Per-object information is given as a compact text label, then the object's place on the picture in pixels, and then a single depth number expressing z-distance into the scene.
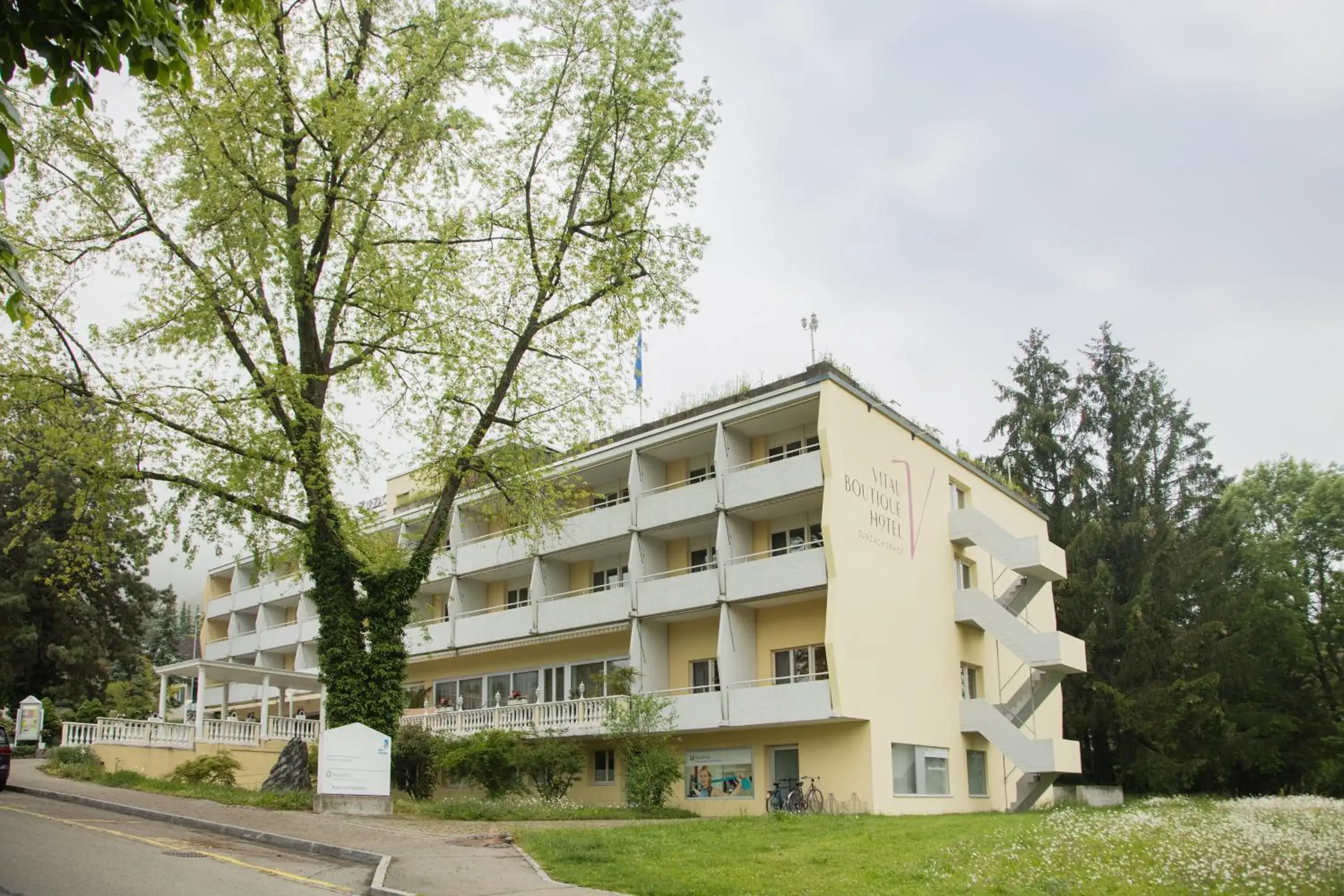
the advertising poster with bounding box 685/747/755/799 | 29.30
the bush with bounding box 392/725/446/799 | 30.17
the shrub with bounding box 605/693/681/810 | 26.39
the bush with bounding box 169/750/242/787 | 28.45
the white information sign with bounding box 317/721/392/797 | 21.02
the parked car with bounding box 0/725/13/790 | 24.27
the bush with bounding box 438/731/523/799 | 28.17
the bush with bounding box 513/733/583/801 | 28.52
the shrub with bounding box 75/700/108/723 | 41.03
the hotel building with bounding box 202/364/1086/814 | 28.31
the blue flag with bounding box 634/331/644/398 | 33.03
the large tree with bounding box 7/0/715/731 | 21.98
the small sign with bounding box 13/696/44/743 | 41.16
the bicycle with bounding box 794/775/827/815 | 27.14
